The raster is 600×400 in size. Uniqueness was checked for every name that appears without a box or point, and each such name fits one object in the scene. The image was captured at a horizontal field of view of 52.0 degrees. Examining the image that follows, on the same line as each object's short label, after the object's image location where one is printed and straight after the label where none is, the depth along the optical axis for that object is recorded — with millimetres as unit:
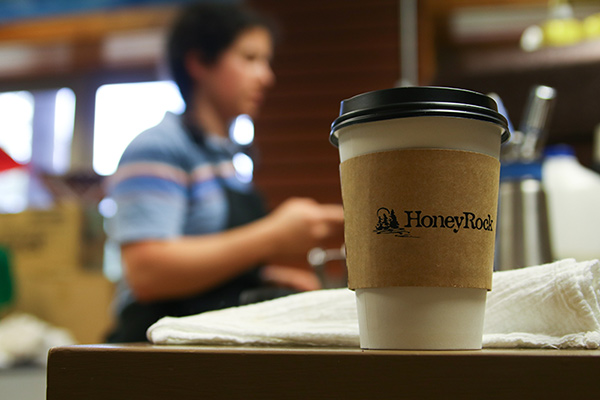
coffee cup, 387
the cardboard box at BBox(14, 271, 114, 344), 2490
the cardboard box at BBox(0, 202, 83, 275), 2580
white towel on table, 412
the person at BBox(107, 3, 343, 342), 1253
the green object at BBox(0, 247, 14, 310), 2059
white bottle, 834
